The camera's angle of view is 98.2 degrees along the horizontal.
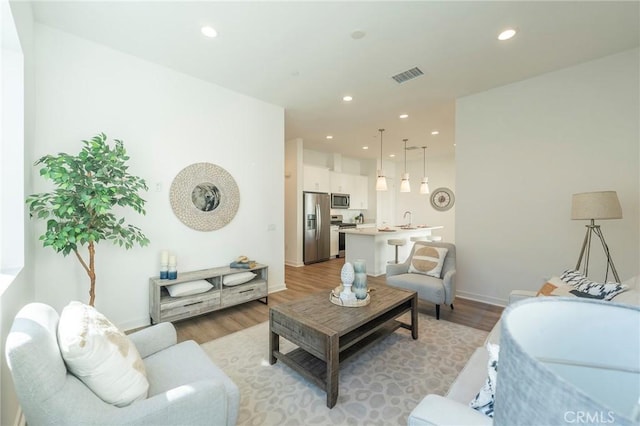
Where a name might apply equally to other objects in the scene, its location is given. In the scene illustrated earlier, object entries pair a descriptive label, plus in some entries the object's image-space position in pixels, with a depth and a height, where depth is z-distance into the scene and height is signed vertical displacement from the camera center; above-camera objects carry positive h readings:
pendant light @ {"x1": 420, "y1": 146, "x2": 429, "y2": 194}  6.36 +1.30
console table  2.86 -0.94
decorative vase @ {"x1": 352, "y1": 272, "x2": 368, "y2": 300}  2.42 -0.65
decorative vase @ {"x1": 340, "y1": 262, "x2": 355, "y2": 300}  2.39 -0.59
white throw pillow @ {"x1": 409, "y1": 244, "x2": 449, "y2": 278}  3.43 -0.61
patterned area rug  1.77 -1.26
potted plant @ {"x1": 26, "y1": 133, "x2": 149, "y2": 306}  2.07 +0.12
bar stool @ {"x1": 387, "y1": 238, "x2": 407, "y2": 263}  5.13 -0.55
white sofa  1.03 -0.78
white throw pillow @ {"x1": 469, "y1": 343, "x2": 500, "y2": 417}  1.05 -0.72
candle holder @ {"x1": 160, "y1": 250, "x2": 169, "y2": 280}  2.99 -0.57
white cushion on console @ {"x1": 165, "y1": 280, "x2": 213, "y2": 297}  2.92 -0.82
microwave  7.35 +0.31
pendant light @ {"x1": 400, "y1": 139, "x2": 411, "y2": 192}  6.04 +0.60
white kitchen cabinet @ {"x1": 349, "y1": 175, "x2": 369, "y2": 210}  8.03 +0.56
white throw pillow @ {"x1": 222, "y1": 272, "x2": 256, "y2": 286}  3.32 -0.81
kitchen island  5.24 -0.67
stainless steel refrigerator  6.30 -0.33
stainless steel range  7.44 -0.38
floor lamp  2.46 +0.04
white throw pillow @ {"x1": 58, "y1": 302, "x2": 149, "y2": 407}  1.10 -0.61
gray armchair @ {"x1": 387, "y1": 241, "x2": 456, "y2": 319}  3.10 -0.81
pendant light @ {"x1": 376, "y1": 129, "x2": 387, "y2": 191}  5.63 +0.62
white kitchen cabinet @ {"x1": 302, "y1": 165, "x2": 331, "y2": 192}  6.44 +0.80
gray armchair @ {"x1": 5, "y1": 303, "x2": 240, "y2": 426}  0.95 -0.73
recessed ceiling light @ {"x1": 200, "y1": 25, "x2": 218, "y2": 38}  2.50 +1.66
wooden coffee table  1.84 -0.89
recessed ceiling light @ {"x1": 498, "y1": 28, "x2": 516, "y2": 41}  2.49 +1.63
